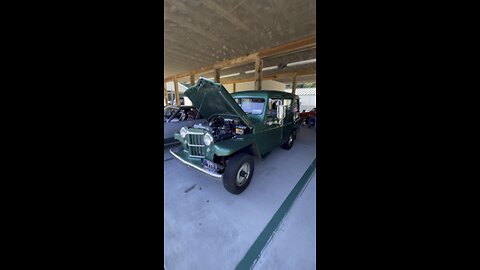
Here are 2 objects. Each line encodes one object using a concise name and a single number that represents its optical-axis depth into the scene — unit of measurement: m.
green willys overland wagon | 2.33
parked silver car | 5.12
